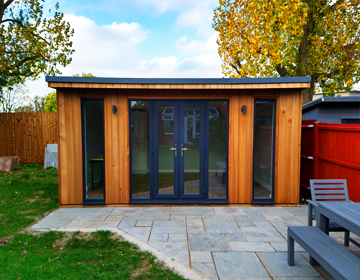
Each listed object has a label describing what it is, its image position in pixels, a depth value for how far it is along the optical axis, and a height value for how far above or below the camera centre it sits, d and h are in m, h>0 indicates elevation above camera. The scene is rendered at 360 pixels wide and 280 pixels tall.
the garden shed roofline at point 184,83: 4.53 +0.92
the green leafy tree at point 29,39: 10.25 +4.19
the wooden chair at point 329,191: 3.28 -0.85
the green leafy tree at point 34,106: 13.98 +1.80
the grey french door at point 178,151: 4.95 -0.40
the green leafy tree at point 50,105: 22.88 +2.55
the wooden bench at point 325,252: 1.93 -1.11
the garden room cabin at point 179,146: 4.88 -0.29
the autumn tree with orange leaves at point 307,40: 9.59 +3.86
